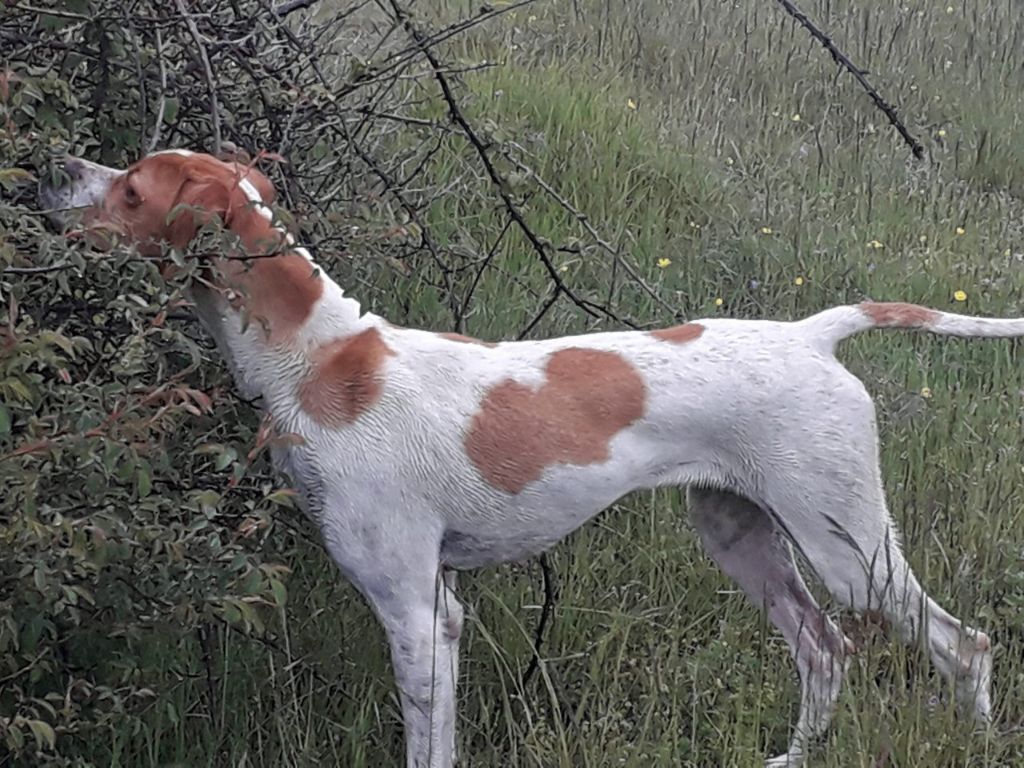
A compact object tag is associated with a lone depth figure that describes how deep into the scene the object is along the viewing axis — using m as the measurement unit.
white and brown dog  3.00
